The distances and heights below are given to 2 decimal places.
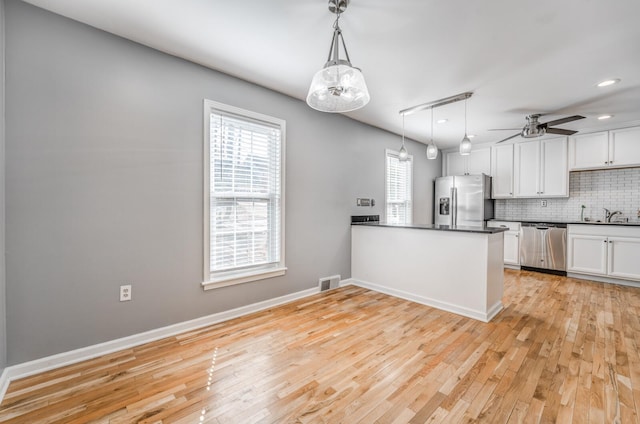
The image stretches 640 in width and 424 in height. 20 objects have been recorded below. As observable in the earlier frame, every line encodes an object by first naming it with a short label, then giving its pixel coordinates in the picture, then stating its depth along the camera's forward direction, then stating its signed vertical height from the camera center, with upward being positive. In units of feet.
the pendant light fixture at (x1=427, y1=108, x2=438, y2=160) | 10.94 +2.43
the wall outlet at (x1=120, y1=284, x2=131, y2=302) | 7.32 -2.22
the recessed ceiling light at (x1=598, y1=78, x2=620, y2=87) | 9.31 +4.52
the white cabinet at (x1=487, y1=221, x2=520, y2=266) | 16.69 -1.92
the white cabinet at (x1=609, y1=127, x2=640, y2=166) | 13.89 +3.43
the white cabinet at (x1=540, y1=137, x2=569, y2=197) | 15.86 +2.62
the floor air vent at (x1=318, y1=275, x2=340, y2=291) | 12.17 -3.21
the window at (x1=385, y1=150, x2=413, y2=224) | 16.07 +1.39
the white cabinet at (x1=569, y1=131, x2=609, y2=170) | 14.71 +3.44
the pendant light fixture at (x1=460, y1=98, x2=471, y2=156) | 10.27 +2.48
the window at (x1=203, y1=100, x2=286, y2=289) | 8.89 +0.52
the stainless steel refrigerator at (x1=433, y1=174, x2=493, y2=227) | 17.31 +0.80
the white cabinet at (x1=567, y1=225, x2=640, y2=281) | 13.30 -1.91
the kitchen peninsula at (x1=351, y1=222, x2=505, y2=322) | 9.50 -2.09
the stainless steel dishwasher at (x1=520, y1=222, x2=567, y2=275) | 15.28 -1.97
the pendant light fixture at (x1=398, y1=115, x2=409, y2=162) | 11.49 +2.35
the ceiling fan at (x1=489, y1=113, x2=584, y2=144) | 12.14 +3.79
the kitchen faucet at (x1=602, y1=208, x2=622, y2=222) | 14.93 -0.04
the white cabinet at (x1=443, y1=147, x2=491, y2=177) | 18.58 +3.52
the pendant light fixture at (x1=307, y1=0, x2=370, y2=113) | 4.98 +2.38
